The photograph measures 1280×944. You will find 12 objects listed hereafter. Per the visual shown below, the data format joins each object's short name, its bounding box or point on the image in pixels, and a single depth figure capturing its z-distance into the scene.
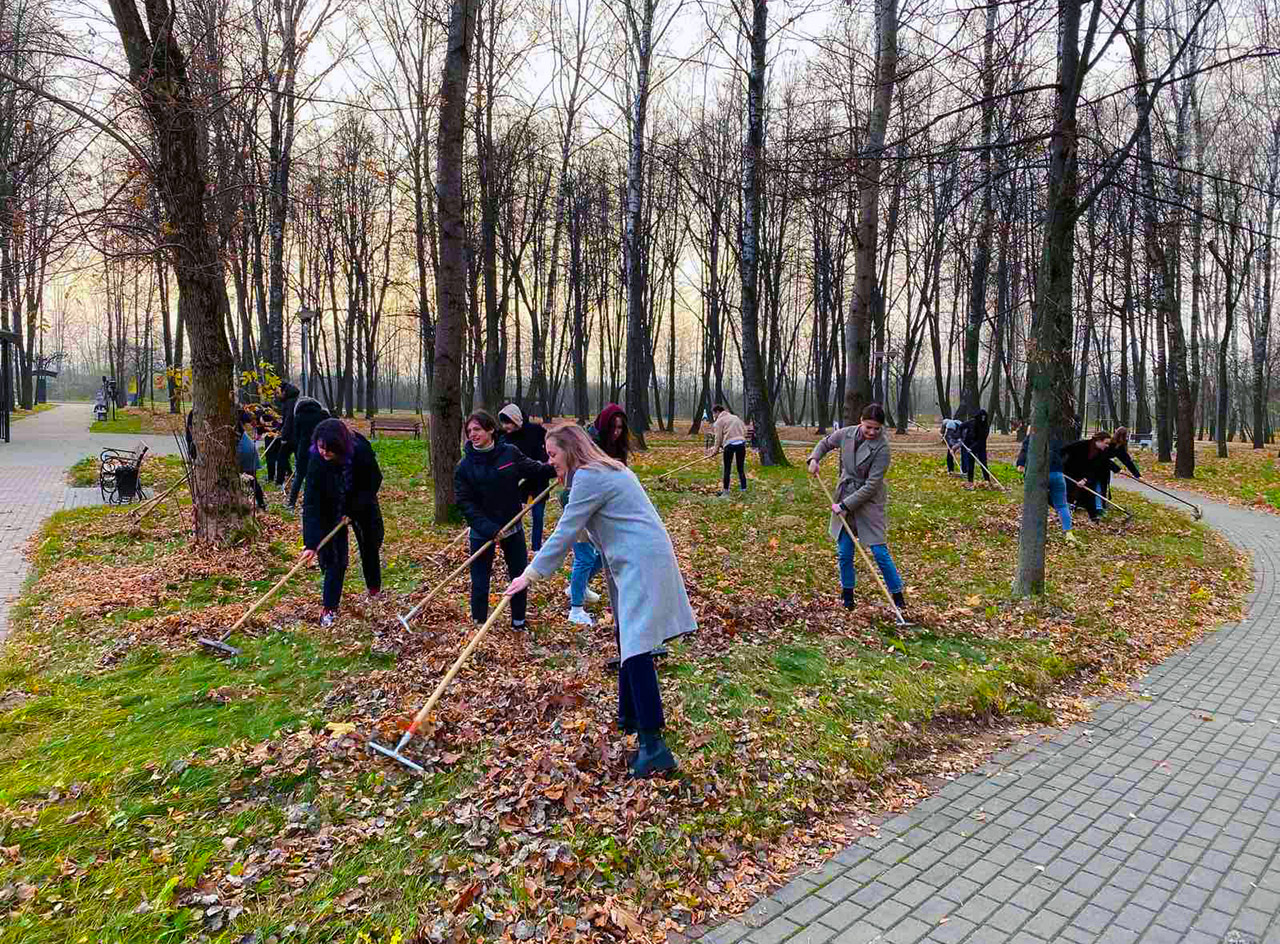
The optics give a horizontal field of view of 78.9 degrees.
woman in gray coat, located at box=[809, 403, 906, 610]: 7.34
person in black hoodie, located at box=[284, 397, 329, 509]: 10.43
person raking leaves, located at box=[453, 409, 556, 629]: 6.58
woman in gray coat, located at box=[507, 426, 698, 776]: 4.19
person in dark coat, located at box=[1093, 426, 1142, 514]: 12.10
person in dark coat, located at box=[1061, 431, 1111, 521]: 12.27
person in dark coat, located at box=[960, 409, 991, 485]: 16.36
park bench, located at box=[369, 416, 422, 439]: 25.89
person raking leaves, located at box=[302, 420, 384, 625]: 6.80
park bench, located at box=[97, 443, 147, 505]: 12.56
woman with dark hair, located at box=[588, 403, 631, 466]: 7.44
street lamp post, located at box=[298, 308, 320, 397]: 19.33
